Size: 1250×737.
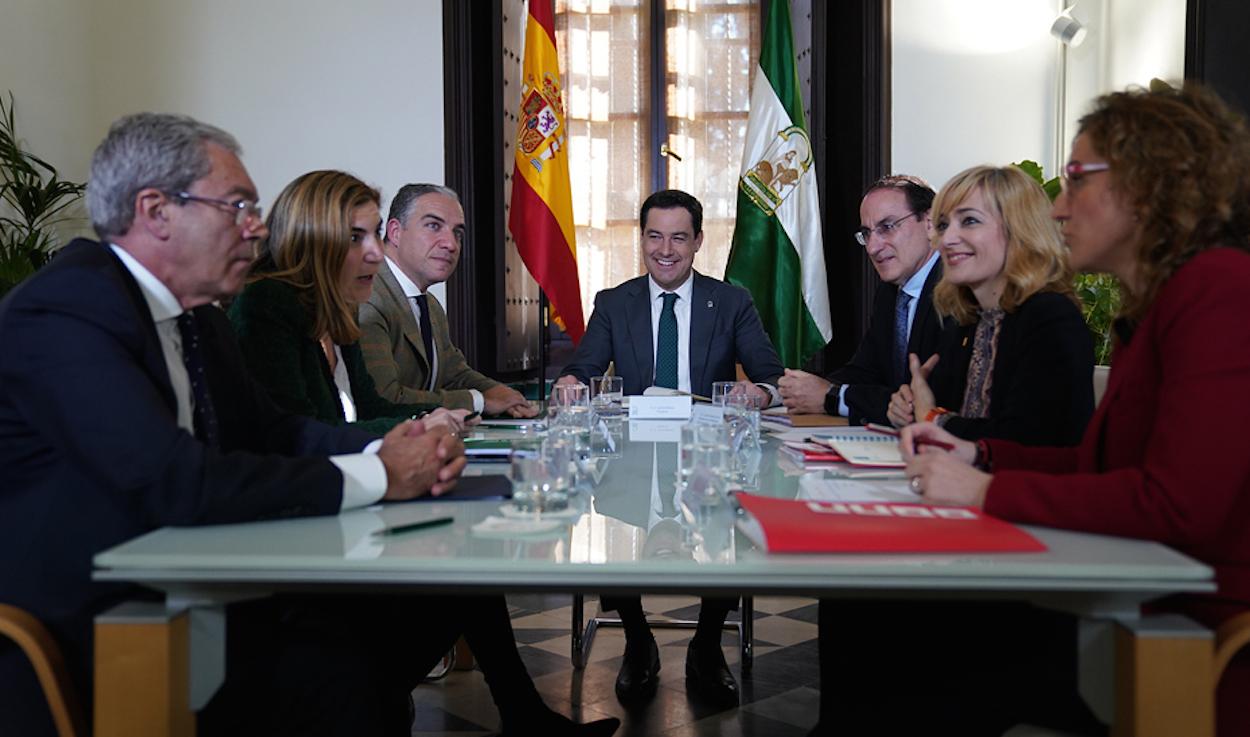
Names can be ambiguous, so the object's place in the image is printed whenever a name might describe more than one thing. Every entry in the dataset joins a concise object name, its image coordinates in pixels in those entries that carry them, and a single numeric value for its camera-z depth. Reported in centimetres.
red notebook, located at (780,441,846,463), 207
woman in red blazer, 130
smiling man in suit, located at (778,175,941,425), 328
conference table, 119
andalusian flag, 534
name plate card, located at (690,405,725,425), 239
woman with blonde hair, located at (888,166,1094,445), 216
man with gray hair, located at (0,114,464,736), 138
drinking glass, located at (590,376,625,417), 285
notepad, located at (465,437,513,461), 209
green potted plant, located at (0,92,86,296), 415
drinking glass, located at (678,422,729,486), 165
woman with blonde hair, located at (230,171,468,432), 227
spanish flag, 523
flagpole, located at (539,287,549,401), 542
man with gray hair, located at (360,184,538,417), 321
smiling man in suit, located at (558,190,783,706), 398
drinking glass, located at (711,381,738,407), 276
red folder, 126
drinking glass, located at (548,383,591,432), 228
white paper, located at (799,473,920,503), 163
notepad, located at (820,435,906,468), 196
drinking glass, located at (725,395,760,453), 219
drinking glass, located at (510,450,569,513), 156
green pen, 140
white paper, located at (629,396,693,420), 292
